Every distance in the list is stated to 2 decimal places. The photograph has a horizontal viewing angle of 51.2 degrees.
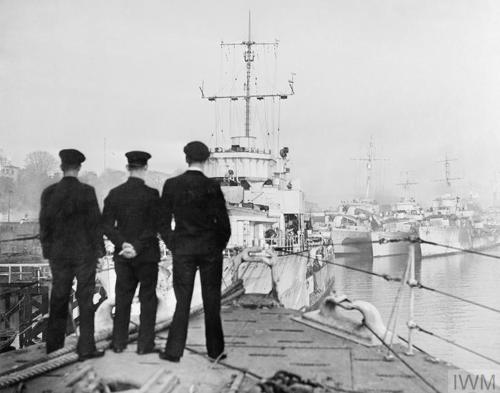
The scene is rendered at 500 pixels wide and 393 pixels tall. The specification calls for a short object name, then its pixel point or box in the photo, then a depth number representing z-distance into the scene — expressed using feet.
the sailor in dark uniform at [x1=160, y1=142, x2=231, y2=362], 12.20
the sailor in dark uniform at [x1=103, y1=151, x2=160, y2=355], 12.85
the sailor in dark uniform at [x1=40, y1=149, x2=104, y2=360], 12.70
